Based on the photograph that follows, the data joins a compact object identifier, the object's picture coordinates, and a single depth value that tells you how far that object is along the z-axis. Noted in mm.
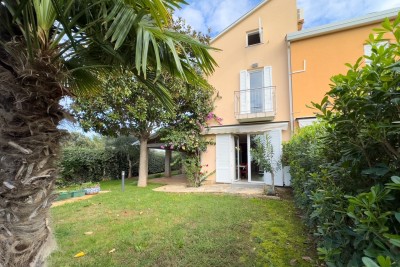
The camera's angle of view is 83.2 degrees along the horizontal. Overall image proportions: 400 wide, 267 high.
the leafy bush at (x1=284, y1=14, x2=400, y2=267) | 1387
